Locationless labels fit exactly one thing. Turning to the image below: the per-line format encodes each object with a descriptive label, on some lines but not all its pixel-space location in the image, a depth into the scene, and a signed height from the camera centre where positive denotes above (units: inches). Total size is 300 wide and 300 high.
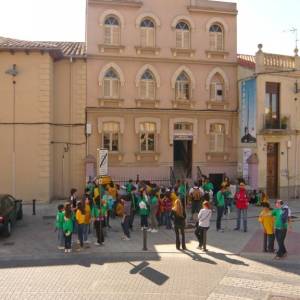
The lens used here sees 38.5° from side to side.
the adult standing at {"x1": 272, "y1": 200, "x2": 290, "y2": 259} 490.6 -85.7
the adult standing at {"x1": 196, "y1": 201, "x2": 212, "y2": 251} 518.3 -82.0
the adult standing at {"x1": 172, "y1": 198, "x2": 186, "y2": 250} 524.4 -82.6
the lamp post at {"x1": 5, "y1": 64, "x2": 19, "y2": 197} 843.4 +44.3
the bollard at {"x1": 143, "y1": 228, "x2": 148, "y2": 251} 518.5 -108.0
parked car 570.7 -85.6
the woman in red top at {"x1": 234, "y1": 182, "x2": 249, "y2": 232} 629.0 -75.9
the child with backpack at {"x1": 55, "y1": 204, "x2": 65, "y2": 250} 510.2 -80.7
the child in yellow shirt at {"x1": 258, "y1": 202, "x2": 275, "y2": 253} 513.3 -89.8
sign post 526.6 -12.0
